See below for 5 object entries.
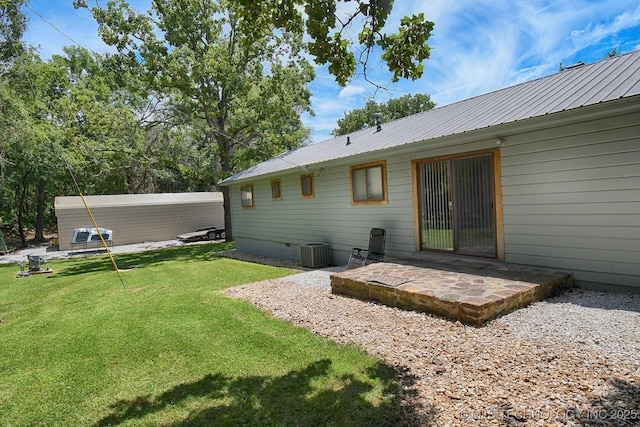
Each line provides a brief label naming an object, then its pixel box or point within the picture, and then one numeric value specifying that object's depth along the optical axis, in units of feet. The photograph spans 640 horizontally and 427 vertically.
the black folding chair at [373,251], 24.61
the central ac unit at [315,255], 29.14
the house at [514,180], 14.47
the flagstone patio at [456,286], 13.25
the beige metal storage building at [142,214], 55.88
